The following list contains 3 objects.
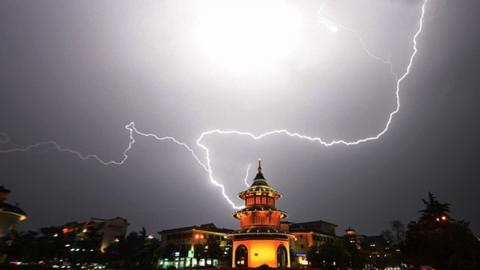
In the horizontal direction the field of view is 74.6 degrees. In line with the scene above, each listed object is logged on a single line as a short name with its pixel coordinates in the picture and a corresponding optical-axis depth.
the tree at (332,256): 51.84
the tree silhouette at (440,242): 31.91
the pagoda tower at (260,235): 35.53
